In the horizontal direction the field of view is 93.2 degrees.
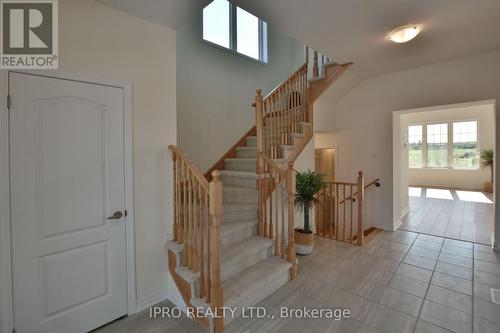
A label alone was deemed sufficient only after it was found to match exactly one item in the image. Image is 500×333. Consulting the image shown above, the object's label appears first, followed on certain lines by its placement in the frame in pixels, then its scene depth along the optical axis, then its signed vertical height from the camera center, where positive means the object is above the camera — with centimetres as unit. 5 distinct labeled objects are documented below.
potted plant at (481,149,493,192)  747 -1
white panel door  166 -30
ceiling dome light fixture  254 +141
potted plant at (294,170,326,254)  332 -50
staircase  198 -56
